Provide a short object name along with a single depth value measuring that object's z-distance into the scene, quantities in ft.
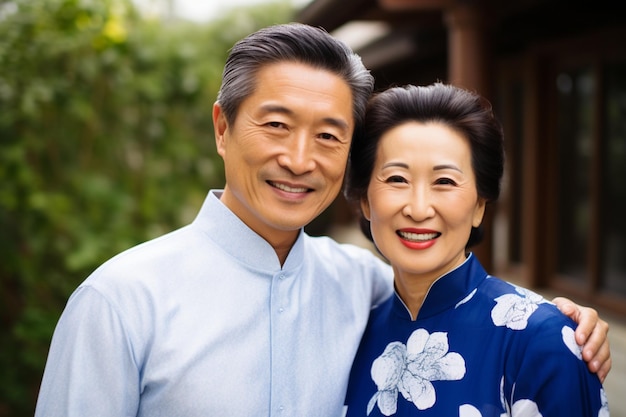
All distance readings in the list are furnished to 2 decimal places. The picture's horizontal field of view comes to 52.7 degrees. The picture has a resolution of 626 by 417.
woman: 5.69
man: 5.75
